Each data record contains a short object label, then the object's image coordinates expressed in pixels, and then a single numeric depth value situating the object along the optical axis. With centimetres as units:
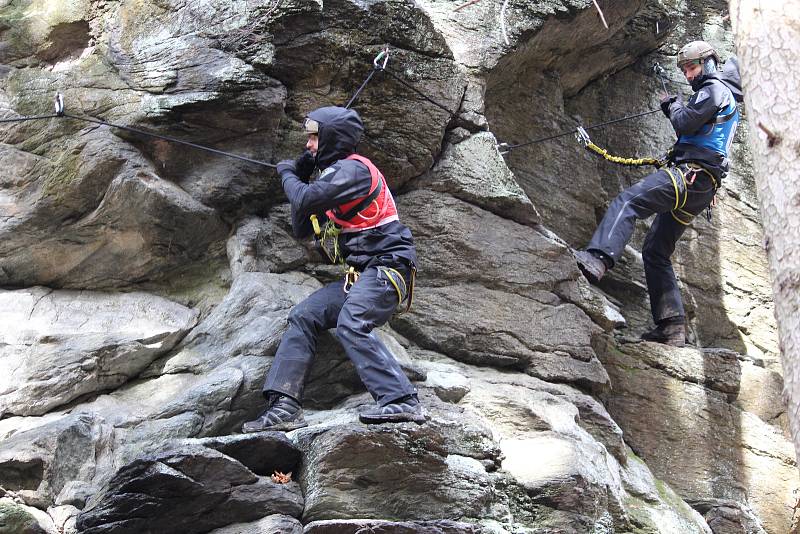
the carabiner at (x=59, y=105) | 769
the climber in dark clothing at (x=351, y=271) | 675
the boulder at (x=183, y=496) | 590
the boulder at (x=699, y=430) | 895
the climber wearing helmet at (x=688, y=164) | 887
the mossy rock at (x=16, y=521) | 589
